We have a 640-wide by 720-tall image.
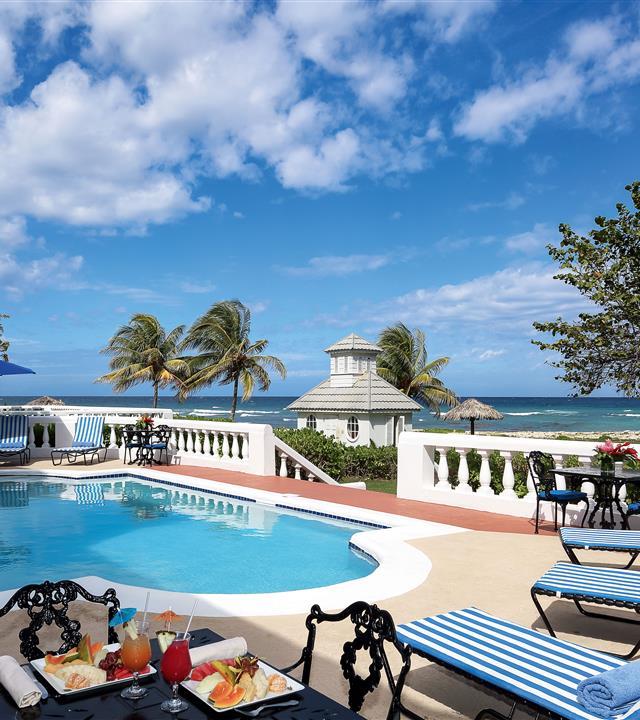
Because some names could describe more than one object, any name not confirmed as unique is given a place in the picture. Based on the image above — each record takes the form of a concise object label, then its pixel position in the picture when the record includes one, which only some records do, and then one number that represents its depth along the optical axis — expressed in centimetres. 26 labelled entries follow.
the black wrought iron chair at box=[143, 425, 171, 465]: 1841
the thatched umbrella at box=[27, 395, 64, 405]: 4072
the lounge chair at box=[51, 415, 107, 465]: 1960
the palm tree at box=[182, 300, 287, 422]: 3666
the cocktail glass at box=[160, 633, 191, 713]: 312
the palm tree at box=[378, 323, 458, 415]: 4028
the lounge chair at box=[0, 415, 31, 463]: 1941
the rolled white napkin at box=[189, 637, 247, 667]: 357
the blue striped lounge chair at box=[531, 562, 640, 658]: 501
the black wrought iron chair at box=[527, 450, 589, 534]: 963
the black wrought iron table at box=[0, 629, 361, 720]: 307
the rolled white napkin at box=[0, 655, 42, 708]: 313
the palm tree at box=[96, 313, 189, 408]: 3881
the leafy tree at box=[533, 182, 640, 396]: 1622
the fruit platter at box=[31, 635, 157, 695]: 330
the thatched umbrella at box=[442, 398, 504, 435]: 2656
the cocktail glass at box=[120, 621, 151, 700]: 329
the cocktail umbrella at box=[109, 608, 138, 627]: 360
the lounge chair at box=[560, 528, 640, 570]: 664
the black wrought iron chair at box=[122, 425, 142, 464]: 1869
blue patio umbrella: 1861
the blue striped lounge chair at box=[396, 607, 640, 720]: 344
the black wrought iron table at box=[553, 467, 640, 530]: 911
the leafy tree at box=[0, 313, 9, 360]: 3415
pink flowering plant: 941
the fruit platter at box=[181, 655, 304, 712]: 317
